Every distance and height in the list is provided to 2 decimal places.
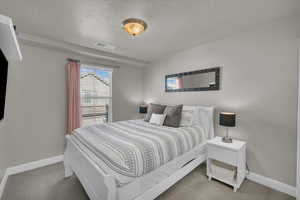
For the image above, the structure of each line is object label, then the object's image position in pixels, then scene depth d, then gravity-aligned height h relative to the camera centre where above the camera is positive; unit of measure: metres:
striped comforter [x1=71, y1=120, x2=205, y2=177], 1.35 -0.60
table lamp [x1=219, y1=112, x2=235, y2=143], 2.07 -0.37
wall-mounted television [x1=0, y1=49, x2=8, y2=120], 1.27 +0.20
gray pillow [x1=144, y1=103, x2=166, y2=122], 2.89 -0.27
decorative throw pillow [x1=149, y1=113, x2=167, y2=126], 2.65 -0.45
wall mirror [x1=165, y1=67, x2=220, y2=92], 2.64 +0.40
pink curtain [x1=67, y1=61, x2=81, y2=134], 2.89 +0.06
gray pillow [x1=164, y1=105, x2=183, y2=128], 2.51 -0.37
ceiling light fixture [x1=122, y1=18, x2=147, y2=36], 1.75 +1.01
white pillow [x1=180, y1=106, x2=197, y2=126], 2.59 -0.40
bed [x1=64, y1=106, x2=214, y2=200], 1.28 -0.73
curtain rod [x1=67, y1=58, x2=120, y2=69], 2.95 +0.88
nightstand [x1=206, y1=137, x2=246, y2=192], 1.89 -0.97
